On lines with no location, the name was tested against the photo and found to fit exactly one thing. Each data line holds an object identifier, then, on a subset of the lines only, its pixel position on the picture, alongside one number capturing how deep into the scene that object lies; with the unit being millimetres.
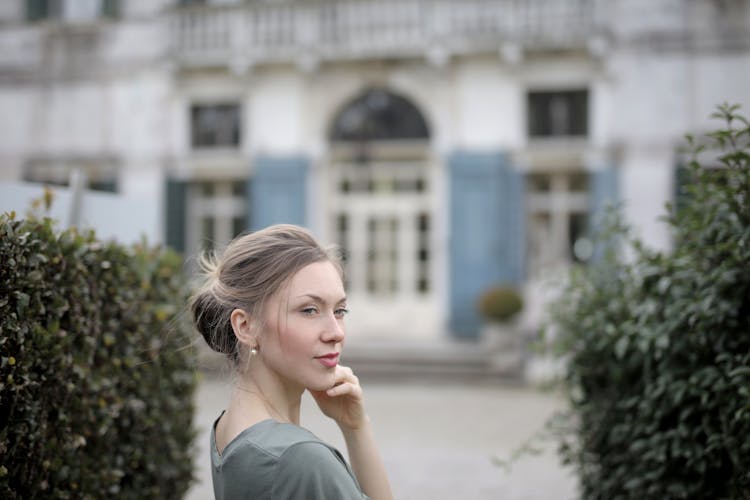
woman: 1671
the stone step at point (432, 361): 11758
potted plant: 11887
